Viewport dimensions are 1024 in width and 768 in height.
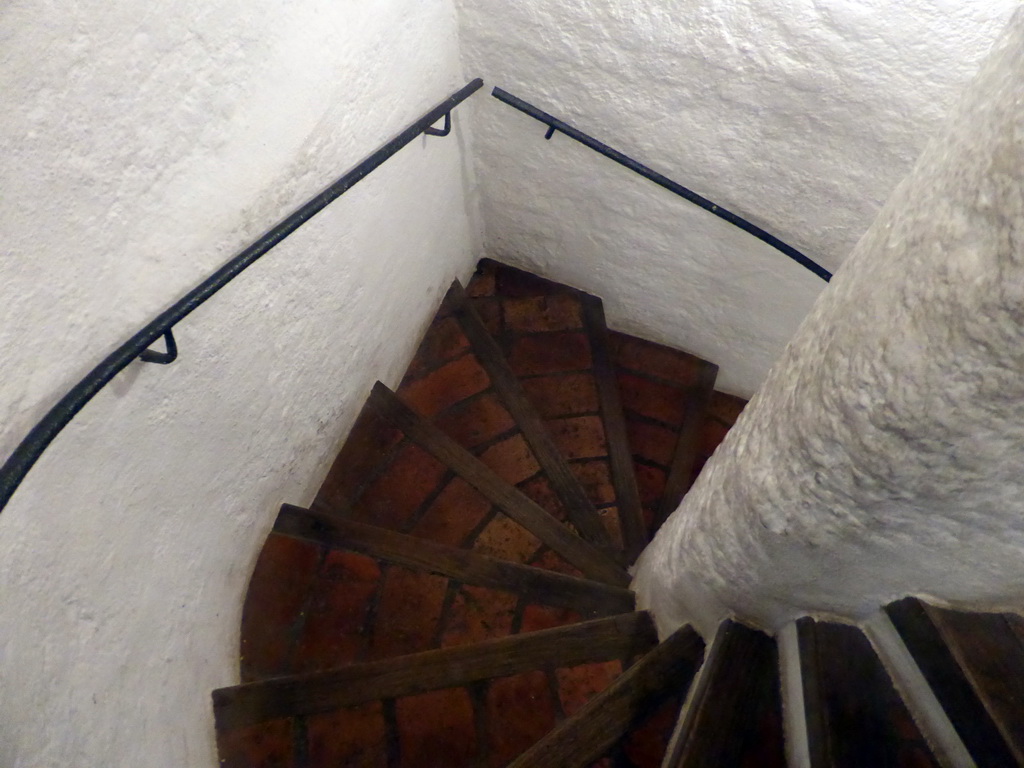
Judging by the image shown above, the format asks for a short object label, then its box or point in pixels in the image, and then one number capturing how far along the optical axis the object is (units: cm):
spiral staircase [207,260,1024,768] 114
